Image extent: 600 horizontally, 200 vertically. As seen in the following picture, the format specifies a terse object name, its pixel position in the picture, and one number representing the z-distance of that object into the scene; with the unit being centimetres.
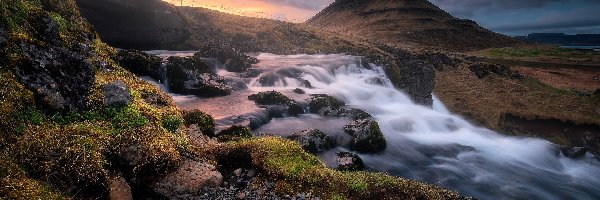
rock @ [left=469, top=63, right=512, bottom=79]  5743
